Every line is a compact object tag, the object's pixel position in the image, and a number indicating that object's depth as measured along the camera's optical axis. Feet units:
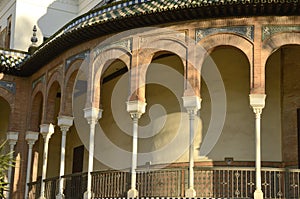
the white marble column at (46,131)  54.95
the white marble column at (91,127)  45.27
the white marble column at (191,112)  40.01
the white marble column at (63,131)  49.73
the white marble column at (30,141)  58.90
